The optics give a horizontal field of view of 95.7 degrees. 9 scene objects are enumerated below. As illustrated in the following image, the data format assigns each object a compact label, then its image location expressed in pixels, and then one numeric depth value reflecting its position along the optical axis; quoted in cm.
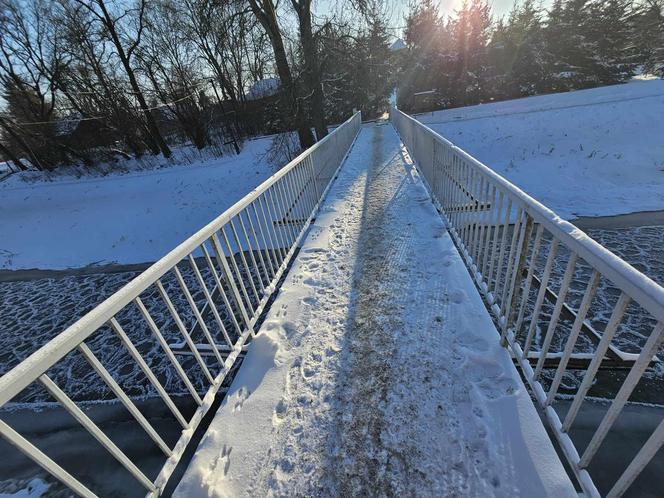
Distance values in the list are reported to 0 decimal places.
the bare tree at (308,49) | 1129
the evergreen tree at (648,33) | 2145
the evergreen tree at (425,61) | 2439
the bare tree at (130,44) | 1812
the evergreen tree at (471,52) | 2302
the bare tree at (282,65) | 1084
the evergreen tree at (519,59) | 2155
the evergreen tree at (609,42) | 2052
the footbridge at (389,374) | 161
